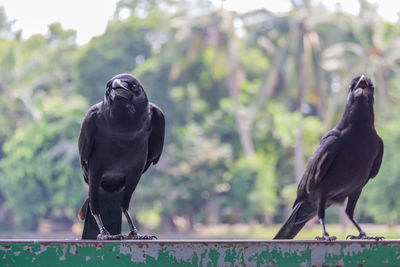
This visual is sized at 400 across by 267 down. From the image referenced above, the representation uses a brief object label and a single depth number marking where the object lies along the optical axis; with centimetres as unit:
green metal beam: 469
